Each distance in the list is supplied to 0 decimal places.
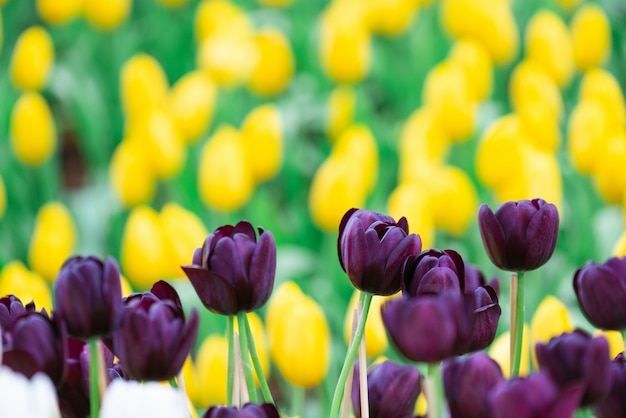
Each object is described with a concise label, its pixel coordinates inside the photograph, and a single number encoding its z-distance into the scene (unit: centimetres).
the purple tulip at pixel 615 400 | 183
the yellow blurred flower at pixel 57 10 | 495
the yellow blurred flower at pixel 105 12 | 496
